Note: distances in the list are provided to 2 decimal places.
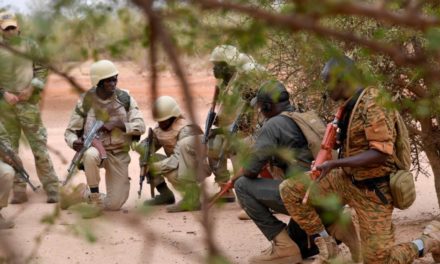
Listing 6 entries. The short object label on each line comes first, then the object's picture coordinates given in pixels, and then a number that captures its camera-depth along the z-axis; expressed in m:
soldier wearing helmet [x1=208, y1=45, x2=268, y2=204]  10.22
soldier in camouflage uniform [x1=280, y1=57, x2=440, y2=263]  9.29
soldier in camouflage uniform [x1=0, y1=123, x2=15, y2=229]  13.29
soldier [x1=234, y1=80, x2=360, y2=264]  10.87
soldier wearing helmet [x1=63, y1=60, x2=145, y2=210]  14.63
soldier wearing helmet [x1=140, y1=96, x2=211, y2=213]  14.54
